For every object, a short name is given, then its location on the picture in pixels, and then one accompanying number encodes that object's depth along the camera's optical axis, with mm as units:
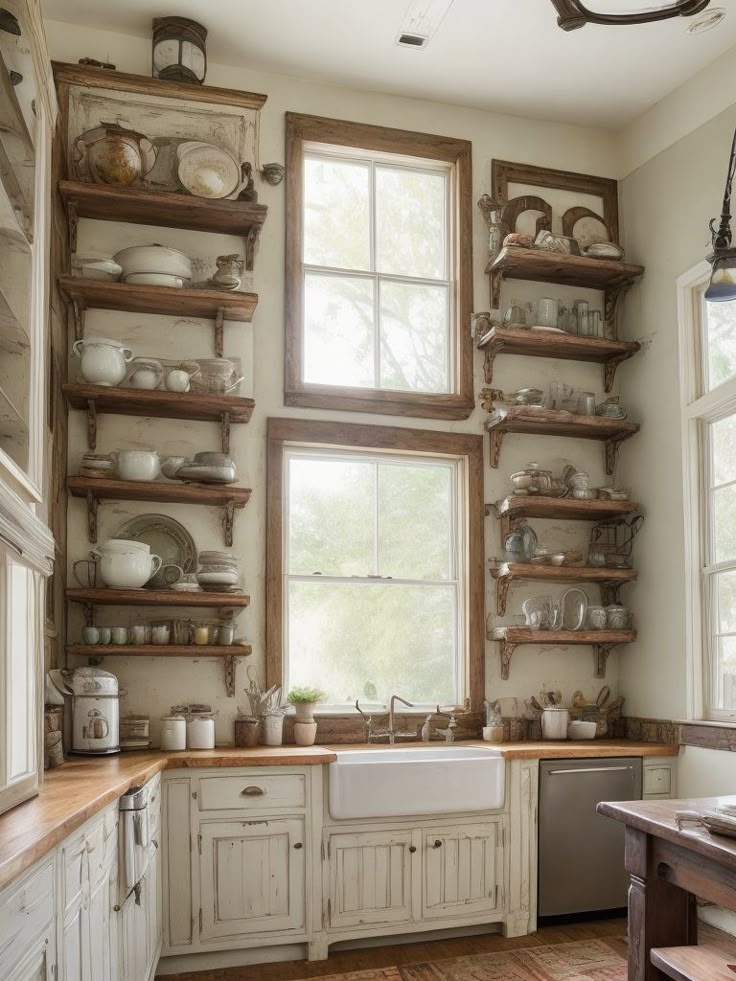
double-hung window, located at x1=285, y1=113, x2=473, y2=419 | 4875
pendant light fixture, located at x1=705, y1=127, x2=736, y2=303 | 3354
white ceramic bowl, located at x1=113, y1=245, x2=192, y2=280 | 4398
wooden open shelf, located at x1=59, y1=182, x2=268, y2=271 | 4312
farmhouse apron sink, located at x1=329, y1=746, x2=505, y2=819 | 3969
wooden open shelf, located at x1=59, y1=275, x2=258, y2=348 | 4266
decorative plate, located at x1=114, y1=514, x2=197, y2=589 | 4457
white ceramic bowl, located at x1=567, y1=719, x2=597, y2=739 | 4754
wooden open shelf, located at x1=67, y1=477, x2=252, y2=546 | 4184
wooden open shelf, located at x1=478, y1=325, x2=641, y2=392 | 4879
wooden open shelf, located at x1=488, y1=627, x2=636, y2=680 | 4699
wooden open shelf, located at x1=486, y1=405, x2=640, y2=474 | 4809
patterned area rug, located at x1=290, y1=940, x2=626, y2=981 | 3750
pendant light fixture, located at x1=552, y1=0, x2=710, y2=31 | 3422
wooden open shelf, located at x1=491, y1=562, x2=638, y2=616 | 4770
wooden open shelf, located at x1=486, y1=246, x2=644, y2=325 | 4934
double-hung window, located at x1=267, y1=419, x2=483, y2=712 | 4711
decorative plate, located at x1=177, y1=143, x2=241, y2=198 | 4566
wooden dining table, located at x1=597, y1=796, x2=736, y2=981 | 2564
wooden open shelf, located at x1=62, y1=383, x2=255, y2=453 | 4199
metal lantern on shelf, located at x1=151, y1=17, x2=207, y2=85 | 4480
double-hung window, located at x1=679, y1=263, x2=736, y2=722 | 4430
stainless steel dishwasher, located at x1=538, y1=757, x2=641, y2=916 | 4254
